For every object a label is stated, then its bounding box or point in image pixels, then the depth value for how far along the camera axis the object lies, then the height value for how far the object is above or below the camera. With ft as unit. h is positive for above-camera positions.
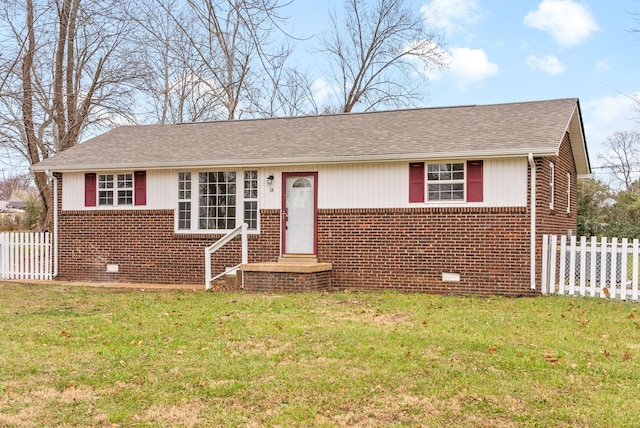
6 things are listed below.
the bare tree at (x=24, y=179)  89.76 +4.84
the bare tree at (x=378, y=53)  103.45 +25.88
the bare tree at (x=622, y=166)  163.22 +11.92
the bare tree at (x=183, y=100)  101.45 +18.23
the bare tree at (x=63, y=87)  37.01 +10.67
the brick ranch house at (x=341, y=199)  43.19 +1.08
